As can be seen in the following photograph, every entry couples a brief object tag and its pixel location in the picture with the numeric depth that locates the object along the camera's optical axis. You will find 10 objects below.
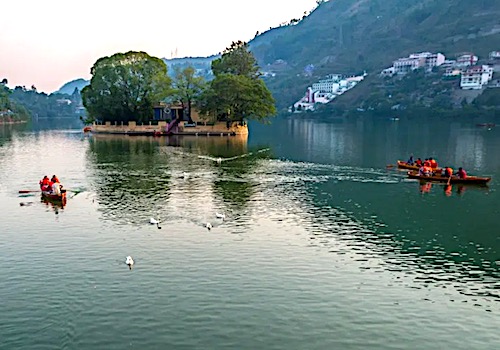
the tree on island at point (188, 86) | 124.62
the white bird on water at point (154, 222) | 37.88
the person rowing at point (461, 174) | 54.66
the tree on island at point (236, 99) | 114.69
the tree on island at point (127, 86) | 131.00
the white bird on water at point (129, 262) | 28.61
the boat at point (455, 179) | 54.09
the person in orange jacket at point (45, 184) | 47.92
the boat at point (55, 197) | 46.57
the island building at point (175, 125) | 125.81
